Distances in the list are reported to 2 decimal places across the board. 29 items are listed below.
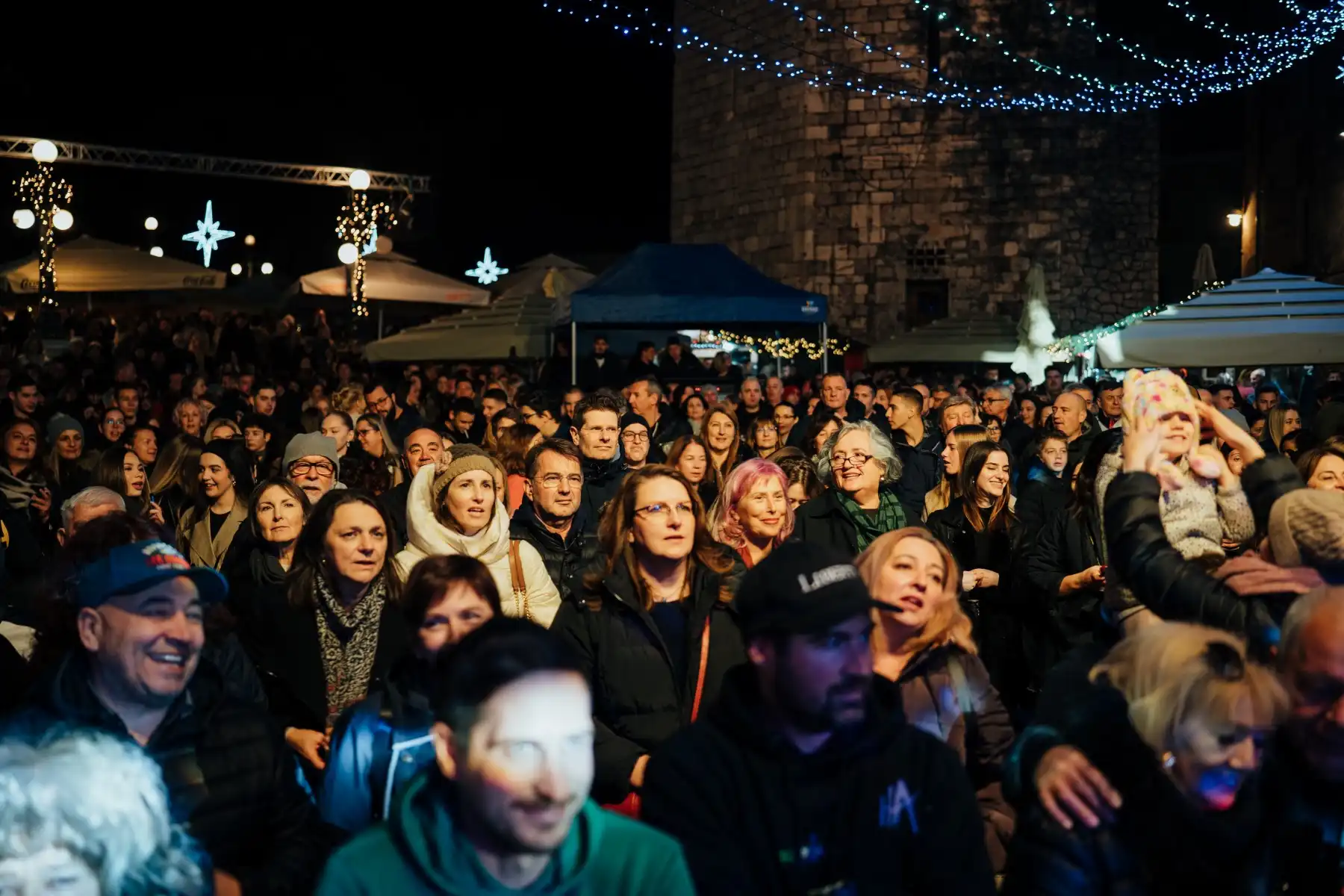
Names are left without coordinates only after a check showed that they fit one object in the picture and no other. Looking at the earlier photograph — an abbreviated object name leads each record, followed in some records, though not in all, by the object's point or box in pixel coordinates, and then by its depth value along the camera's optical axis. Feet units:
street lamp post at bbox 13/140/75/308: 79.20
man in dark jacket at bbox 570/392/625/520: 28.58
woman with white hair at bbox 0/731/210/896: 8.42
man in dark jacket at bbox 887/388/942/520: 32.35
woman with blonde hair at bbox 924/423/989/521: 27.43
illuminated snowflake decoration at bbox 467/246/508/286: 147.23
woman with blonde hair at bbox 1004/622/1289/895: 9.79
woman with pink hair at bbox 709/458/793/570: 20.24
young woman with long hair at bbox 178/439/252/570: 25.07
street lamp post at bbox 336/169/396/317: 75.87
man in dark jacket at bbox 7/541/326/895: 11.10
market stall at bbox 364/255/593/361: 70.50
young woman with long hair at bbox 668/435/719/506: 28.63
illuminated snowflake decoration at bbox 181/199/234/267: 107.24
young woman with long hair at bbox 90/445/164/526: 26.76
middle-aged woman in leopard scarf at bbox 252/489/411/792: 16.12
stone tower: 100.27
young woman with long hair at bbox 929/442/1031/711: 24.22
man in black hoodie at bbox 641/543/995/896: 9.75
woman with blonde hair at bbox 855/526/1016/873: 14.29
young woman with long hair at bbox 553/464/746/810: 15.60
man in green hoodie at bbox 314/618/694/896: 8.27
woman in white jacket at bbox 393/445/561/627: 18.90
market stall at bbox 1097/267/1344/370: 43.39
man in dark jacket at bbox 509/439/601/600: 22.89
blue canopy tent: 57.82
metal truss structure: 90.74
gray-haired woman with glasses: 23.81
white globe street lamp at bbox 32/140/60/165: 74.13
